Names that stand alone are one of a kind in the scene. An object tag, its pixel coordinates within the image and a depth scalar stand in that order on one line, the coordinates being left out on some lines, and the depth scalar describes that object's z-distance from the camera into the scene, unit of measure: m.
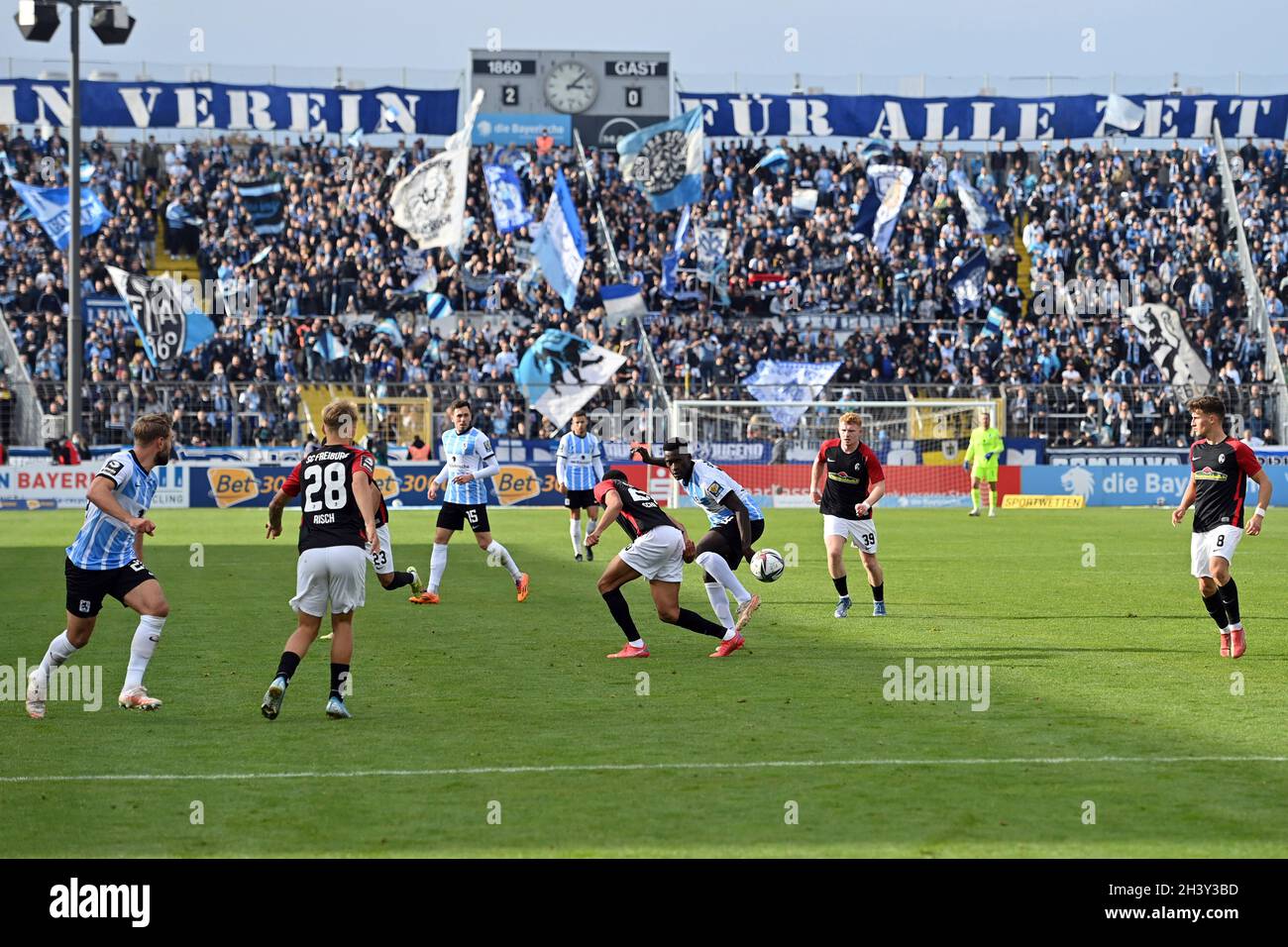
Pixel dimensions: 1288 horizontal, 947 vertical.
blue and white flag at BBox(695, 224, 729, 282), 48.19
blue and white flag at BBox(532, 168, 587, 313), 46.25
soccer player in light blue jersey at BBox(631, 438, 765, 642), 14.59
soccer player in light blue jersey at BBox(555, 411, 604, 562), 26.64
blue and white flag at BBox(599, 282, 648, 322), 45.91
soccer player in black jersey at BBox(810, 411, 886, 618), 17.23
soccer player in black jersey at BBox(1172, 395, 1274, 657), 14.02
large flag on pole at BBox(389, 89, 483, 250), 46.38
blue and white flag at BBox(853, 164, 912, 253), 50.47
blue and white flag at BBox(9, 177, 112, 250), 45.91
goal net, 40.75
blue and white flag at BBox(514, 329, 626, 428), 41.62
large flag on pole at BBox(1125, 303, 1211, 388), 45.75
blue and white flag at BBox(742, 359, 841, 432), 43.22
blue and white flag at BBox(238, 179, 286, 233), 49.00
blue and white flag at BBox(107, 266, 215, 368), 42.47
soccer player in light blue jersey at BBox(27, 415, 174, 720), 11.12
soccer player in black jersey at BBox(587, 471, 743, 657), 13.93
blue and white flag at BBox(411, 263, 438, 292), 46.16
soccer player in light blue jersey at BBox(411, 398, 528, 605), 19.56
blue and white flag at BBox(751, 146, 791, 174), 52.62
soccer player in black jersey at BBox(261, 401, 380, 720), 10.59
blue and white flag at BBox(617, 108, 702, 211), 50.31
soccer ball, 15.86
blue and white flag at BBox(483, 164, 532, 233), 49.03
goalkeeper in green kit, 36.84
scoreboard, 56.56
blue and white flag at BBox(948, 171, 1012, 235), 51.03
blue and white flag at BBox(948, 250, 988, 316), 48.09
